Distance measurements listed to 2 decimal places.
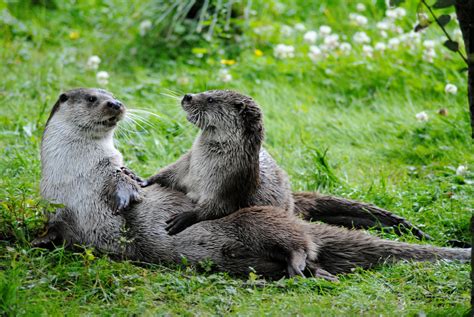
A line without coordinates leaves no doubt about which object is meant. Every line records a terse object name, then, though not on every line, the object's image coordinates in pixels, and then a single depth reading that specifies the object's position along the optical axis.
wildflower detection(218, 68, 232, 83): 14.84
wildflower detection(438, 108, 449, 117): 13.70
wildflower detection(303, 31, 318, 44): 16.23
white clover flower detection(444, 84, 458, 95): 14.46
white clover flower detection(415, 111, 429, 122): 13.55
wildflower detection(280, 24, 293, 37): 17.32
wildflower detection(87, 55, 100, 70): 15.30
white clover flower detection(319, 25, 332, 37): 16.52
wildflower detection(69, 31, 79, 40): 17.53
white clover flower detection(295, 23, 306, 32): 17.58
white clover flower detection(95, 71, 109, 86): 14.23
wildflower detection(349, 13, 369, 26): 17.25
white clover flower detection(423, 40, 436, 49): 15.54
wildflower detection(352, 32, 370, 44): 16.41
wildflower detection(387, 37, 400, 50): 16.16
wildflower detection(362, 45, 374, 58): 15.95
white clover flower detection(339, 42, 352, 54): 16.17
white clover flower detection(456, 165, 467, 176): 11.65
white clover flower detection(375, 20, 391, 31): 16.86
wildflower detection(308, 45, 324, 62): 15.85
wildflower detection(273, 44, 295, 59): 15.93
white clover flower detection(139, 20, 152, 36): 16.62
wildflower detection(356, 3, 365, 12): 18.12
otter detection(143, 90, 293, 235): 9.12
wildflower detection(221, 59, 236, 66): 15.53
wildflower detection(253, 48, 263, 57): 16.27
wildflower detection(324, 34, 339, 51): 16.10
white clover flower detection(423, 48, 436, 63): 15.59
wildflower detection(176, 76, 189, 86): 14.94
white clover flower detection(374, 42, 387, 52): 15.90
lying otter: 8.83
